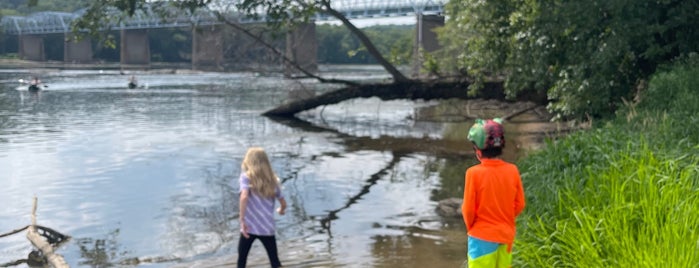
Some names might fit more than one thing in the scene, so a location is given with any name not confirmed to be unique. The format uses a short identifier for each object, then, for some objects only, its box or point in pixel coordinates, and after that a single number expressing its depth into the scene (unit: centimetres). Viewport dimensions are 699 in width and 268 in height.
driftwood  879
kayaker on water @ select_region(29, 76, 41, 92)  5138
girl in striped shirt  733
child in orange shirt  516
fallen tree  2528
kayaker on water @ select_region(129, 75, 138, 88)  5869
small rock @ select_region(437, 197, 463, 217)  1207
